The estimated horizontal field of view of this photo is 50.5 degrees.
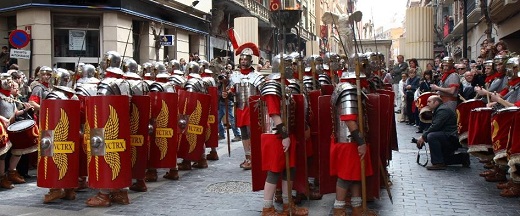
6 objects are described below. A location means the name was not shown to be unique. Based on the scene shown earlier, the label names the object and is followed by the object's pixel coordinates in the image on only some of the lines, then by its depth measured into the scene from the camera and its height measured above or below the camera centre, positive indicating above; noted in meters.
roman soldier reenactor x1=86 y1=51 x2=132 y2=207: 6.16 -0.41
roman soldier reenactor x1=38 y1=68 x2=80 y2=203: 6.27 -0.41
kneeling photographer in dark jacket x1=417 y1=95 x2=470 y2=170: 8.77 -0.58
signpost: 12.55 +1.22
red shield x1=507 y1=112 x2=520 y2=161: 6.14 -0.44
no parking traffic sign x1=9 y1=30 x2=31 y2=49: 12.79 +1.60
